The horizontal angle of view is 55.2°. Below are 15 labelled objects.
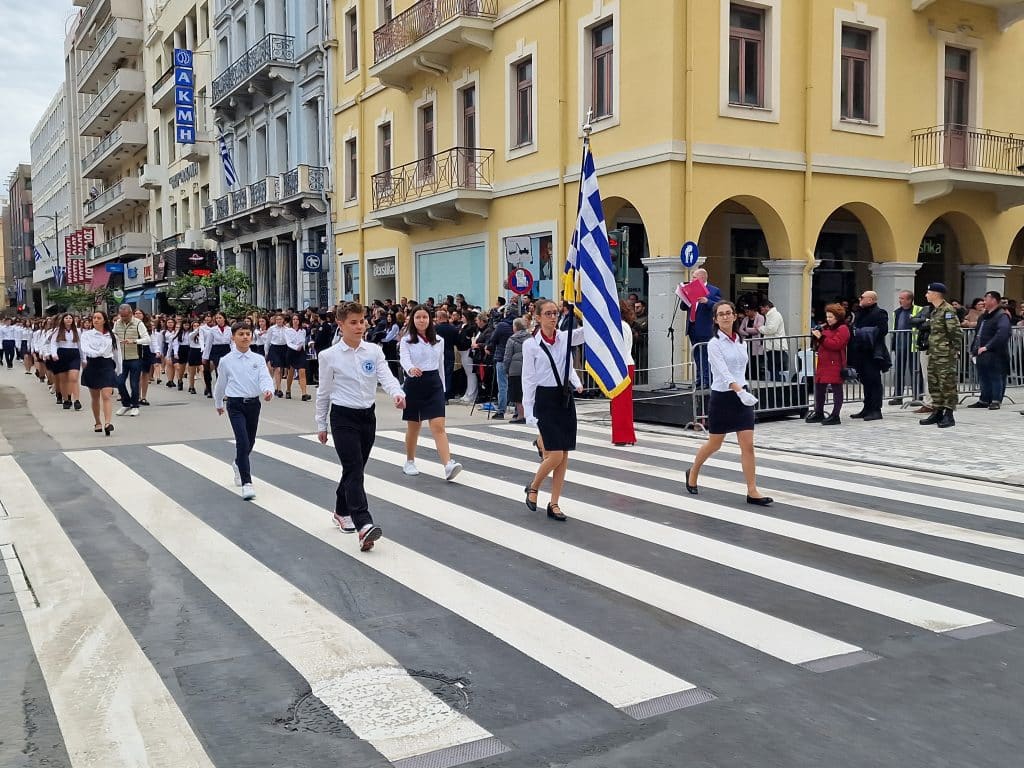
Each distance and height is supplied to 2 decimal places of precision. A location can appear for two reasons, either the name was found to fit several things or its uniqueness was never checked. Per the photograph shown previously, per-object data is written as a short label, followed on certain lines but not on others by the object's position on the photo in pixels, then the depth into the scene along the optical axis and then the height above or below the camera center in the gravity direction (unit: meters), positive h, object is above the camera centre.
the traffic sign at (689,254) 16.50 +1.22
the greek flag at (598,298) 9.87 +0.30
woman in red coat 13.83 -0.42
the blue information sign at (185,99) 41.34 +9.97
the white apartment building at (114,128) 52.34 +11.89
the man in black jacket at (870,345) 14.21 -0.30
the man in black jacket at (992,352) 15.23 -0.47
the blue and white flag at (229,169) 38.09 +6.38
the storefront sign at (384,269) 28.44 +1.81
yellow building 18.31 +3.91
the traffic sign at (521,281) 18.53 +0.90
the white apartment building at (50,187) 79.81 +13.35
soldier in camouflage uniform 13.72 -0.45
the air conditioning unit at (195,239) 44.91 +4.33
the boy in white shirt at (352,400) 7.17 -0.52
